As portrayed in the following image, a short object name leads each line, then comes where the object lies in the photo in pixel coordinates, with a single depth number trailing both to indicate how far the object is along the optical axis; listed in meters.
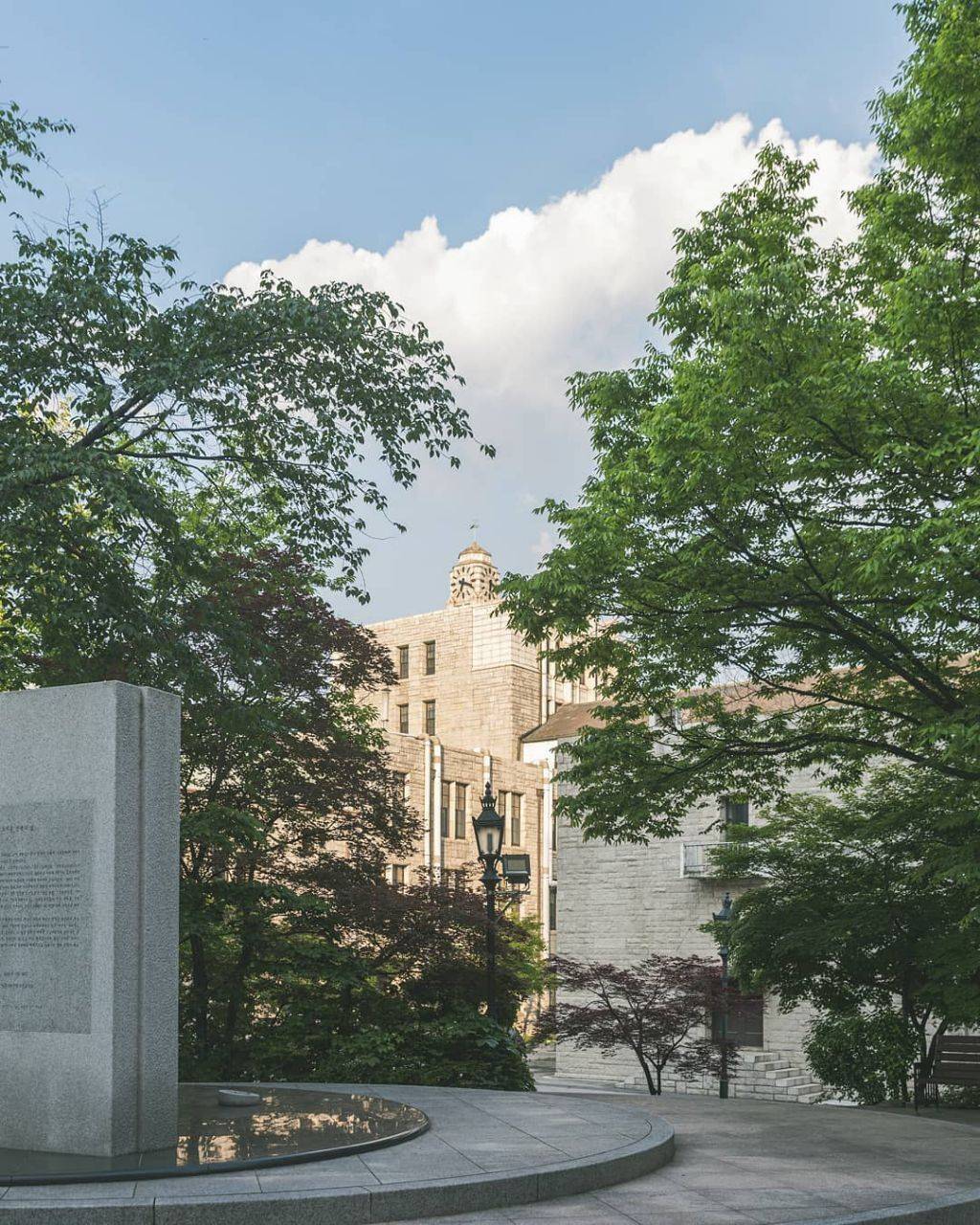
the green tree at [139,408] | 14.97
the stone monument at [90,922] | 8.61
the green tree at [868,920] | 18.05
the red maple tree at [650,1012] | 20.53
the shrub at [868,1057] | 22.20
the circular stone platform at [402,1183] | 7.06
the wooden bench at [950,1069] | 20.84
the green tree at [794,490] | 13.30
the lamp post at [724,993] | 21.23
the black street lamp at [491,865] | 16.38
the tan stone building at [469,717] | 59.50
